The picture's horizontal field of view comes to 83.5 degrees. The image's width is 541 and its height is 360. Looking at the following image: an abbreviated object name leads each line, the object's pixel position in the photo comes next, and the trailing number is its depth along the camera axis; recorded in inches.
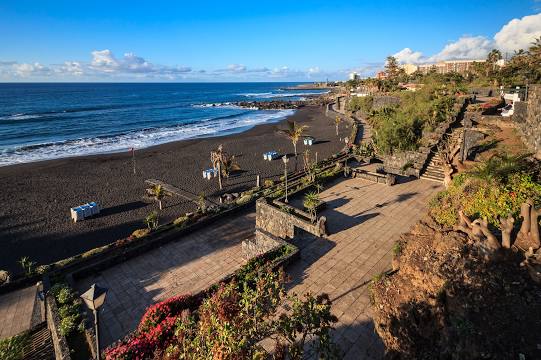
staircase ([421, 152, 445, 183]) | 918.8
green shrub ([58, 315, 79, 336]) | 420.2
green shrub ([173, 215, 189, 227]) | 759.0
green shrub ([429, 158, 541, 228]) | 415.2
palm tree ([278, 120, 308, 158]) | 984.3
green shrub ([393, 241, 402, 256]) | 416.7
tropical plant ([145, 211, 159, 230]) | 757.3
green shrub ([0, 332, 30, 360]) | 357.1
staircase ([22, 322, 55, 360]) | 425.7
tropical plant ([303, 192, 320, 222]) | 666.8
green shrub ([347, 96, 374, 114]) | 2559.1
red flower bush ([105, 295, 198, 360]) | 347.6
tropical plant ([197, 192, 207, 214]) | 827.1
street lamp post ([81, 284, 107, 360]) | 259.3
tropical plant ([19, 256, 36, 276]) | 622.2
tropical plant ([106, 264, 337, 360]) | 190.9
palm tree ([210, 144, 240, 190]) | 1140.3
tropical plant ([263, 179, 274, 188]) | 1096.6
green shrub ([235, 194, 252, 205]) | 864.1
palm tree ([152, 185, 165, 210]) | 949.2
